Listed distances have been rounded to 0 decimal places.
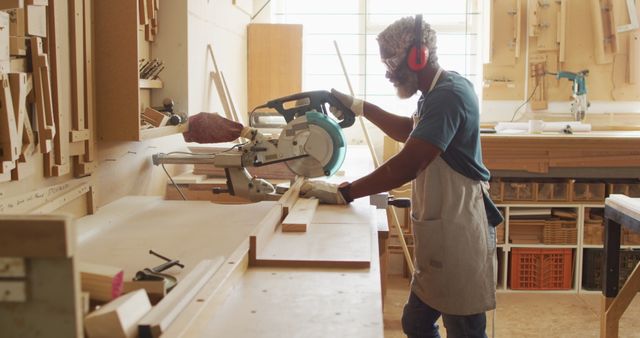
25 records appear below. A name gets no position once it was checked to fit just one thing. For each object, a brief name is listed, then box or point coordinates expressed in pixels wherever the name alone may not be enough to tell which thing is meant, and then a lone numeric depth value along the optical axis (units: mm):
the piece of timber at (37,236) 783
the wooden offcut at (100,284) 1127
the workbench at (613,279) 3135
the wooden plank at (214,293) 1225
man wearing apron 2293
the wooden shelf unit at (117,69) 2574
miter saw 2545
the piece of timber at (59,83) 2191
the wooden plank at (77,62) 2357
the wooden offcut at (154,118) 2918
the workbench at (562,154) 4507
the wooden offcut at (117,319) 1032
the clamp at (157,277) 1512
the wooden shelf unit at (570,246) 4621
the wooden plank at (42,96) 2053
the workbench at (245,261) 1336
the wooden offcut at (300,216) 2102
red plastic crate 4672
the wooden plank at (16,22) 1957
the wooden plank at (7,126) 1829
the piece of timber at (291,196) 2356
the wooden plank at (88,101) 2465
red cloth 2850
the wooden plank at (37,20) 2023
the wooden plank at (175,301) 1126
